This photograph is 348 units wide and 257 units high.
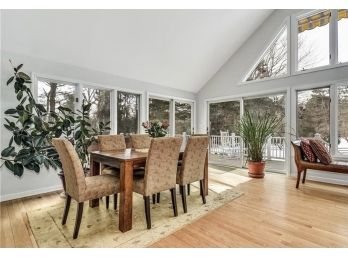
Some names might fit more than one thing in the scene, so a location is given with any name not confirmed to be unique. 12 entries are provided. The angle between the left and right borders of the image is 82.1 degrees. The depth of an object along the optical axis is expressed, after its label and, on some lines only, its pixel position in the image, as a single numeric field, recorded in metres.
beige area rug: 1.87
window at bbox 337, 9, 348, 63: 3.79
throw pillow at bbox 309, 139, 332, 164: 3.20
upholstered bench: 3.03
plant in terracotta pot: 4.15
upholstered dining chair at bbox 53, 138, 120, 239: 1.92
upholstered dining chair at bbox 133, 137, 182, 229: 2.11
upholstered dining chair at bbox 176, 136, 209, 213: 2.57
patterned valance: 3.88
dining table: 2.07
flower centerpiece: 2.96
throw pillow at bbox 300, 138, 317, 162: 3.38
